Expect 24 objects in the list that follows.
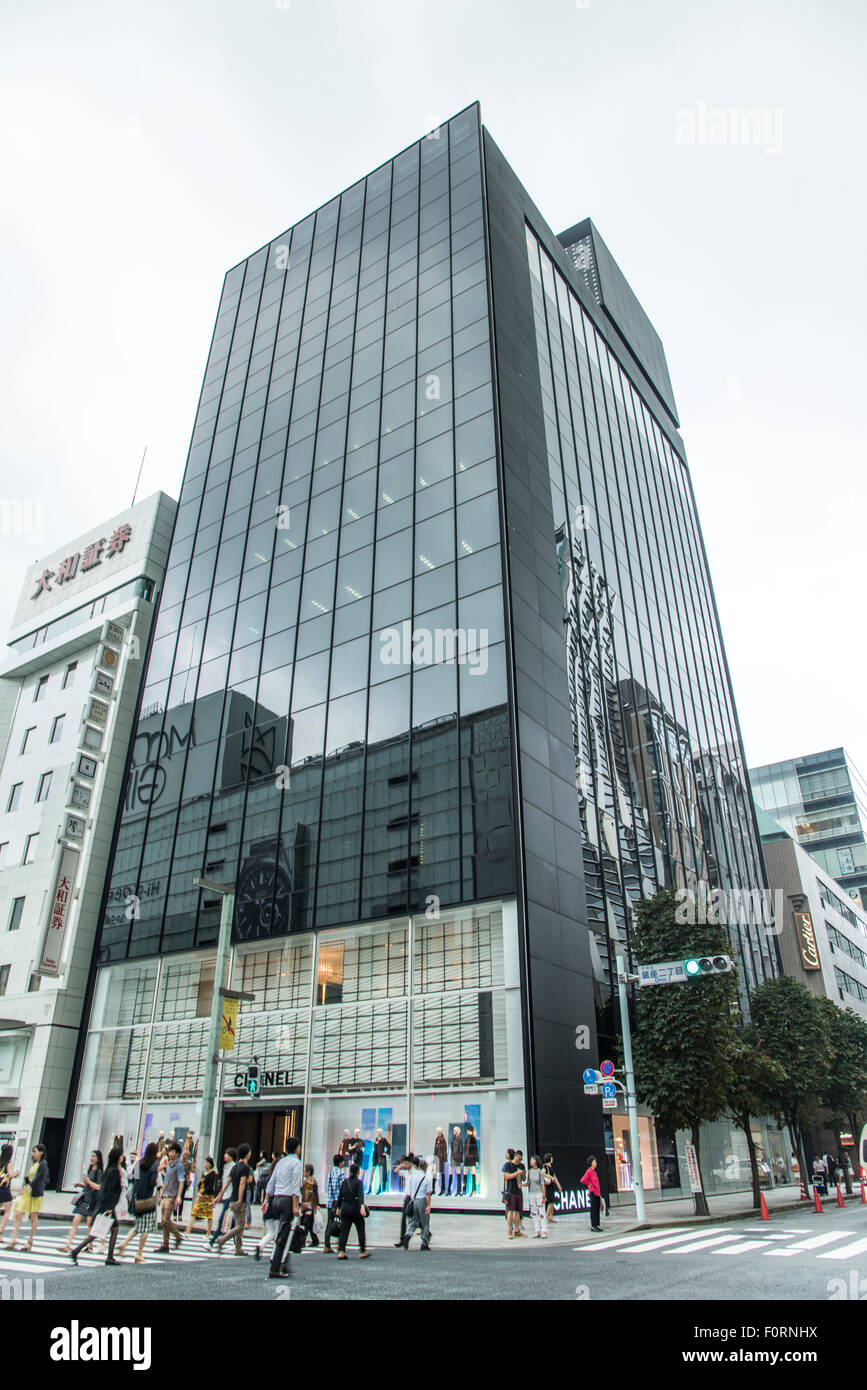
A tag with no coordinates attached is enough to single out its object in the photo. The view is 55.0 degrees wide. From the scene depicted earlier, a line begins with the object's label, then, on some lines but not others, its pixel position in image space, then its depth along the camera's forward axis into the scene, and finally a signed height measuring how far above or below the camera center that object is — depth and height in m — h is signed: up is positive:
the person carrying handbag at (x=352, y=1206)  14.26 -1.30
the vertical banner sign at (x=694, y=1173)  24.83 -1.32
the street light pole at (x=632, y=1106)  20.97 +0.42
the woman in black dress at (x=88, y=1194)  13.80 -1.10
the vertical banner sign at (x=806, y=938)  62.03 +12.64
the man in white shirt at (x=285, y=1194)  11.75 -0.96
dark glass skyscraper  23.52 +12.95
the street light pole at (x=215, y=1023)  18.50 +2.08
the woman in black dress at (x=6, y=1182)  14.43 -0.99
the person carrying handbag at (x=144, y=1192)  13.12 -1.02
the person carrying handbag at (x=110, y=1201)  12.51 -1.12
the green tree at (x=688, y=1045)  25.09 +2.16
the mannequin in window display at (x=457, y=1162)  21.59 -0.91
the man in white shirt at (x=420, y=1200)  15.57 -1.31
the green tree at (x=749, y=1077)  28.89 +1.59
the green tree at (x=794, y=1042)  34.97 +3.19
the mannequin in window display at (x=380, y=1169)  22.91 -1.15
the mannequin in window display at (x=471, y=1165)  21.33 -0.97
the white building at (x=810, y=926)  62.91 +14.29
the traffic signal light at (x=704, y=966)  19.89 +3.41
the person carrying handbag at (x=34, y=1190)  13.95 -1.06
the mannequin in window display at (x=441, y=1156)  21.88 -0.79
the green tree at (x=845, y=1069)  41.28 +2.51
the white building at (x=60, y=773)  32.03 +14.32
